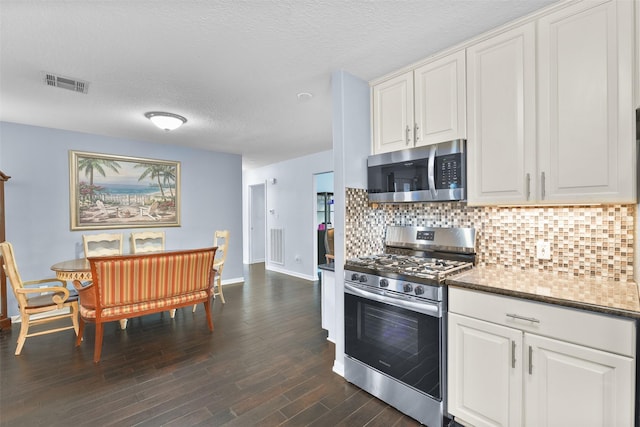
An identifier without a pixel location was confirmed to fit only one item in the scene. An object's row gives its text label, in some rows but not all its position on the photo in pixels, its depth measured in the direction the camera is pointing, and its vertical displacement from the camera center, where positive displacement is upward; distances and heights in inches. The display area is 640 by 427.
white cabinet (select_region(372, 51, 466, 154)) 78.5 +30.8
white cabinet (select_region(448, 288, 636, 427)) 48.3 -29.7
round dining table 113.1 -22.7
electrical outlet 73.8 -10.3
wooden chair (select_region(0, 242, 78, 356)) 104.0 -32.8
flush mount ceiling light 125.0 +40.8
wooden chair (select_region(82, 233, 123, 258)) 154.4 -16.9
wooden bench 102.2 -27.9
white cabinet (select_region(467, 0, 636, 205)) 56.7 +21.8
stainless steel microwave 77.3 +10.6
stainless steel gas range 68.1 -28.5
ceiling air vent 94.7 +44.6
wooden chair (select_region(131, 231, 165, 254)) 168.7 -17.2
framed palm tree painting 159.2 +13.0
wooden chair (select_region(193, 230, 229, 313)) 160.2 -27.8
